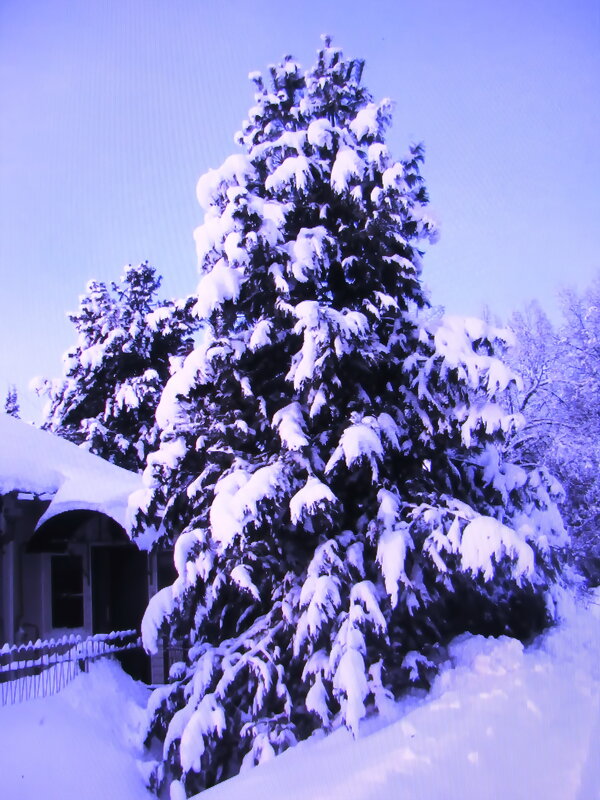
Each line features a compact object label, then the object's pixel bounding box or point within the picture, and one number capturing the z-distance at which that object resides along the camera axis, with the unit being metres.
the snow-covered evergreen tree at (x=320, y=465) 6.08
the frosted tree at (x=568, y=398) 19.06
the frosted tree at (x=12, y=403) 46.59
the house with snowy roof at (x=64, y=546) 8.95
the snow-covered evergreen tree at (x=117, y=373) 19.59
